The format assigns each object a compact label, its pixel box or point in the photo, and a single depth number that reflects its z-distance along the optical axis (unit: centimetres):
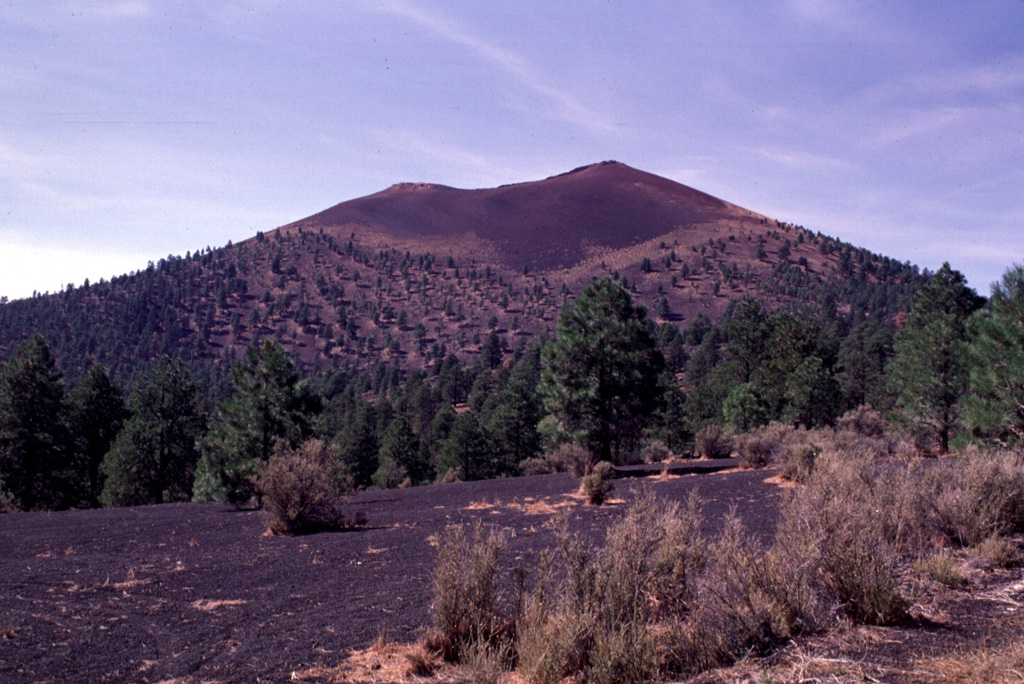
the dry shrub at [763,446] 1976
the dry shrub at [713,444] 2606
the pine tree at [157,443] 3141
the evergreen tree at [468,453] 3988
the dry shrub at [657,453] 2763
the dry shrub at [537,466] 2956
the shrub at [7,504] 2151
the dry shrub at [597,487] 1398
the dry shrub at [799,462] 1319
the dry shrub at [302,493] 1255
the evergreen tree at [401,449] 4103
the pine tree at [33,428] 2844
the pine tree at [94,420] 3403
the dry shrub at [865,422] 2858
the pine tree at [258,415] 1981
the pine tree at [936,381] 2284
